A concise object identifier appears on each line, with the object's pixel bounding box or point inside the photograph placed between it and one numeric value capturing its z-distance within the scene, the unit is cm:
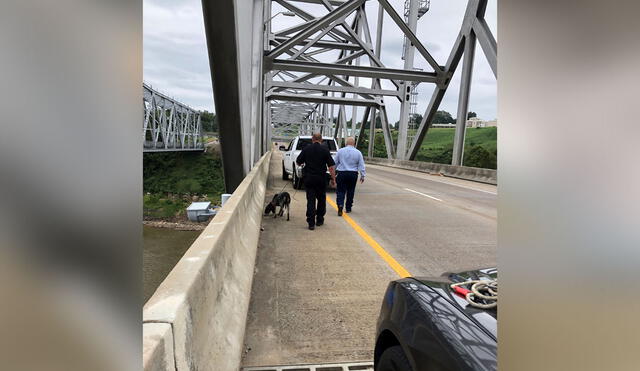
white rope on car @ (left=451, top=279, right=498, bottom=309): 200
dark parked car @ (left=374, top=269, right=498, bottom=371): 172
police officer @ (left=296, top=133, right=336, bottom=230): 831
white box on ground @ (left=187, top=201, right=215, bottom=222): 1459
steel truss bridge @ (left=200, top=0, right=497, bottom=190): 782
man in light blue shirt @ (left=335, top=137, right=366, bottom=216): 1001
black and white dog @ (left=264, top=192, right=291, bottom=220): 915
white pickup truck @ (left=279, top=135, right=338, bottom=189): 1464
